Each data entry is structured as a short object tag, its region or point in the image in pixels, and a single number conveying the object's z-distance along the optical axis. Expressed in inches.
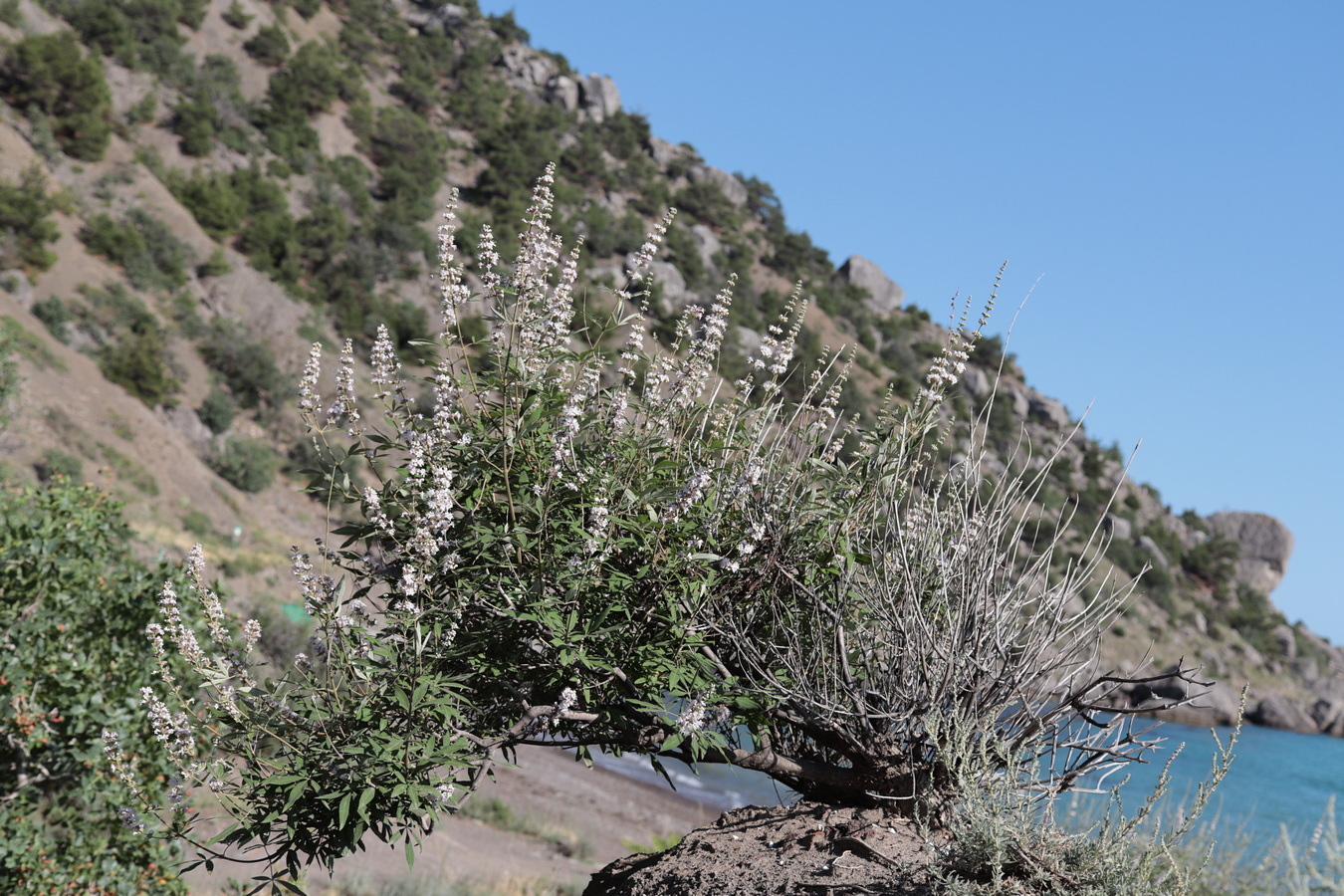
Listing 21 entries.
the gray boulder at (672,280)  1917.4
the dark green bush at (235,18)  2283.5
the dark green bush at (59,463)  888.9
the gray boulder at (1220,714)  2118.6
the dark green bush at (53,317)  1238.9
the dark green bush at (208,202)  1670.8
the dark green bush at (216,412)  1355.8
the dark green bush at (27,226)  1250.0
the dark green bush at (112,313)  1304.1
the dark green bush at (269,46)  2223.2
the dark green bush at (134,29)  1839.3
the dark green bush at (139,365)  1231.5
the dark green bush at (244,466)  1268.5
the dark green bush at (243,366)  1450.5
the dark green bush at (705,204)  2987.2
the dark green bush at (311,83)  2129.7
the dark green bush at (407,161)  2123.5
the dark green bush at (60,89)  1549.0
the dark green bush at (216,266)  1582.2
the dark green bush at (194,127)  1804.9
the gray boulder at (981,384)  1888.5
